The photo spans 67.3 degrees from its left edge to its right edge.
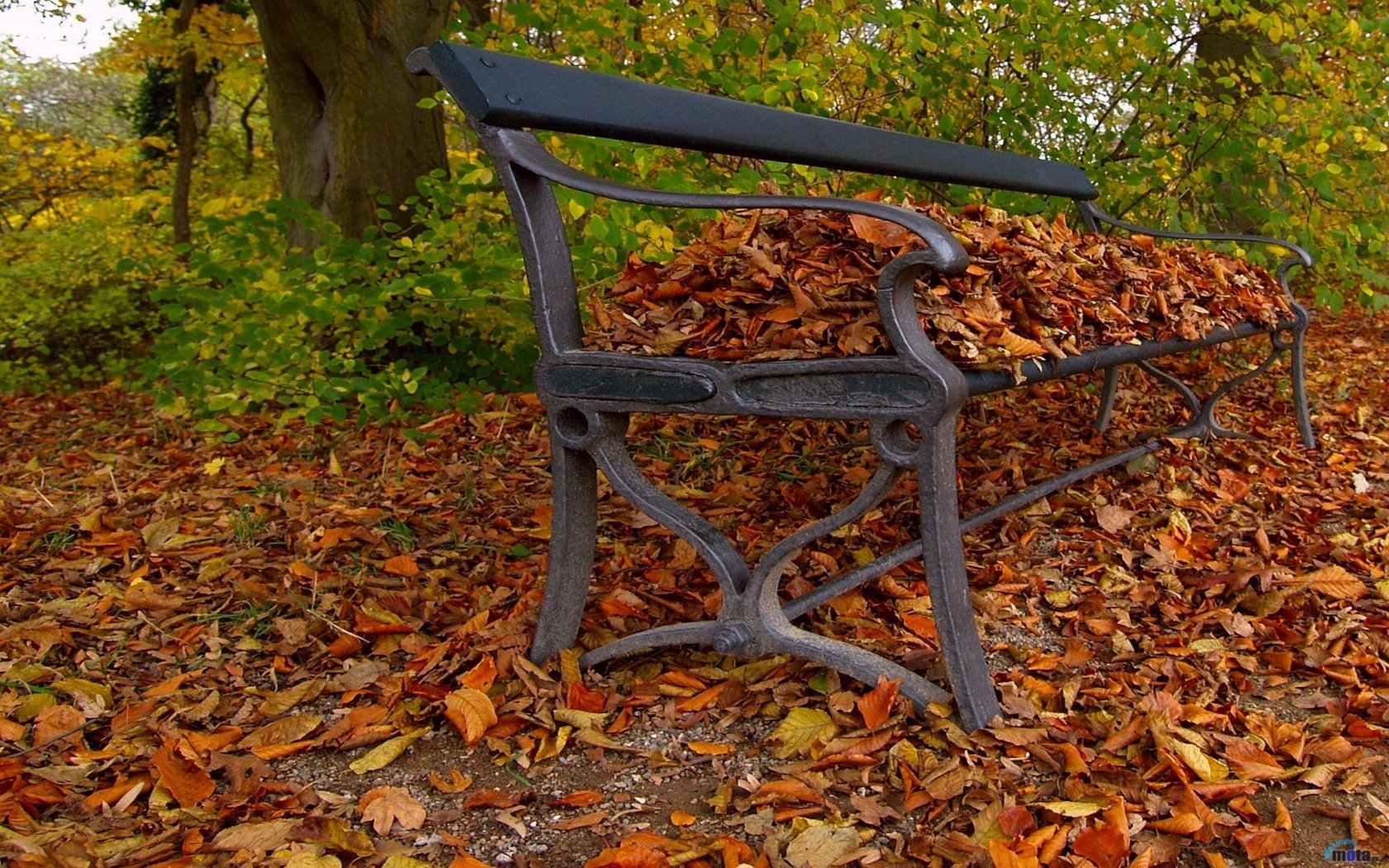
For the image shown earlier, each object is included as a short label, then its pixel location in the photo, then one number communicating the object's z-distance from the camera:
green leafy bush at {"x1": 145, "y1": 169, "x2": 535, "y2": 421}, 3.67
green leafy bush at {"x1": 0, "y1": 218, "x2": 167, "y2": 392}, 6.82
